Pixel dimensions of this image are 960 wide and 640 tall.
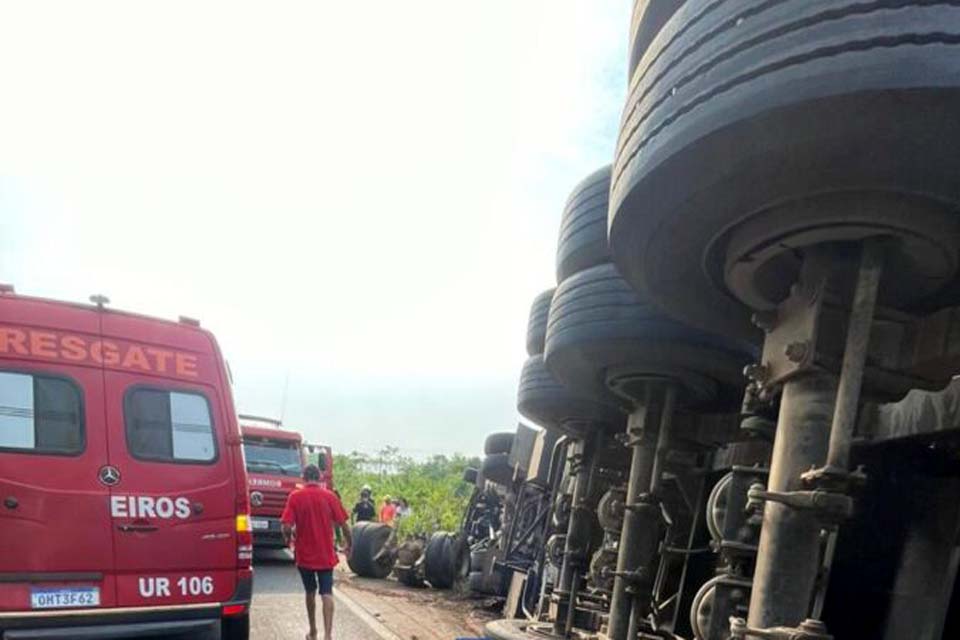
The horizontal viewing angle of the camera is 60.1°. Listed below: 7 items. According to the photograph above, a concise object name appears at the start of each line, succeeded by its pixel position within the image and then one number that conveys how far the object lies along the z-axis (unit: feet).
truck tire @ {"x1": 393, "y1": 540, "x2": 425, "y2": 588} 39.50
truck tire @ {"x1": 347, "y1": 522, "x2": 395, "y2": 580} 40.93
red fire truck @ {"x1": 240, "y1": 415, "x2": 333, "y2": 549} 41.75
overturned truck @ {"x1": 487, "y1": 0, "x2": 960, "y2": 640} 5.23
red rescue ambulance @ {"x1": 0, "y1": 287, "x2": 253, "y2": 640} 14.65
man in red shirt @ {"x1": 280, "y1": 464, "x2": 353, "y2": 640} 22.03
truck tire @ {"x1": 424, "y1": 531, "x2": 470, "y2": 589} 38.42
